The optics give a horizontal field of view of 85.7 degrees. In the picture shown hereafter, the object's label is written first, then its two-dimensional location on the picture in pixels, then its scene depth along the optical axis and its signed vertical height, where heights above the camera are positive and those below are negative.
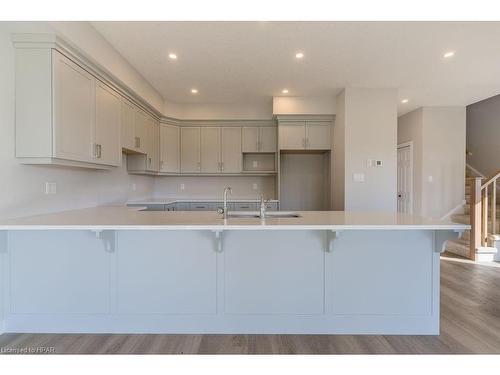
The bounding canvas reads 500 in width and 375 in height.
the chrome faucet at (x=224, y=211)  2.13 -0.20
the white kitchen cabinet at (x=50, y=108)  2.14 +0.64
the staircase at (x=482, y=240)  3.95 -0.81
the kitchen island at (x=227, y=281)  2.09 -0.75
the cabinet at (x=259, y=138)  5.00 +0.88
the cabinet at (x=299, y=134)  4.71 +0.90
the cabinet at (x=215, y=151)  5.00 +0.64
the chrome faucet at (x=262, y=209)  2.21 -0.19
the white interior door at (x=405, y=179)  5.86 +0.16
